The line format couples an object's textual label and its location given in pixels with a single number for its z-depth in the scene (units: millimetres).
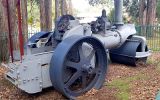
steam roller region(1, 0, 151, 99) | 3171
